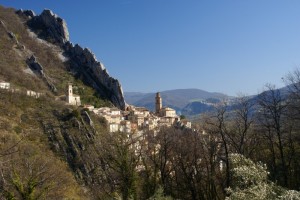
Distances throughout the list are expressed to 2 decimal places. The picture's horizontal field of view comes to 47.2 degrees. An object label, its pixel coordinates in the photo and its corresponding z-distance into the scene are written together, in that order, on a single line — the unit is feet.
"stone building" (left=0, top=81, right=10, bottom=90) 280.02
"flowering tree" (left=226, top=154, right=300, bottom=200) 39.46
